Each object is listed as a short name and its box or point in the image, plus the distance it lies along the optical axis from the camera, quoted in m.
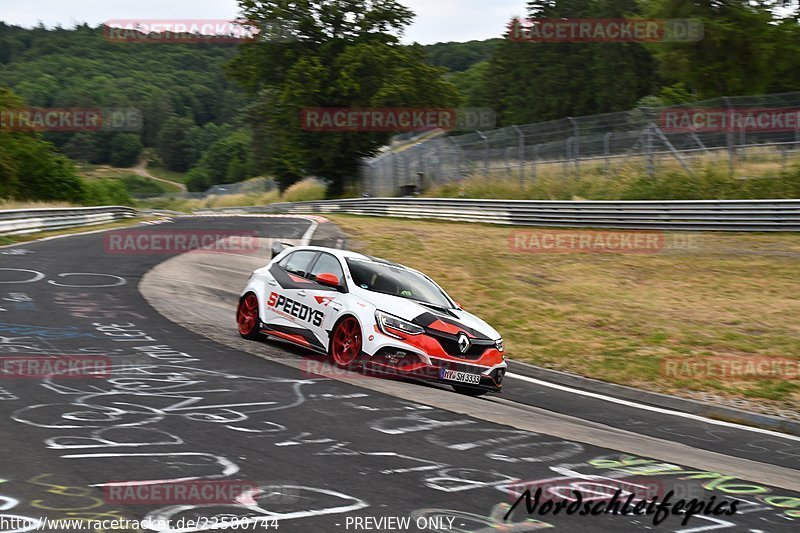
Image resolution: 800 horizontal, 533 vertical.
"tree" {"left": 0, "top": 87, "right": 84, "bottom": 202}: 47.34
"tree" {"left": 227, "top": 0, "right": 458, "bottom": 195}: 54.50
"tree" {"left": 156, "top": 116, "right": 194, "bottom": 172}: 176.00
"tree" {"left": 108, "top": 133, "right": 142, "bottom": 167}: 168.62
